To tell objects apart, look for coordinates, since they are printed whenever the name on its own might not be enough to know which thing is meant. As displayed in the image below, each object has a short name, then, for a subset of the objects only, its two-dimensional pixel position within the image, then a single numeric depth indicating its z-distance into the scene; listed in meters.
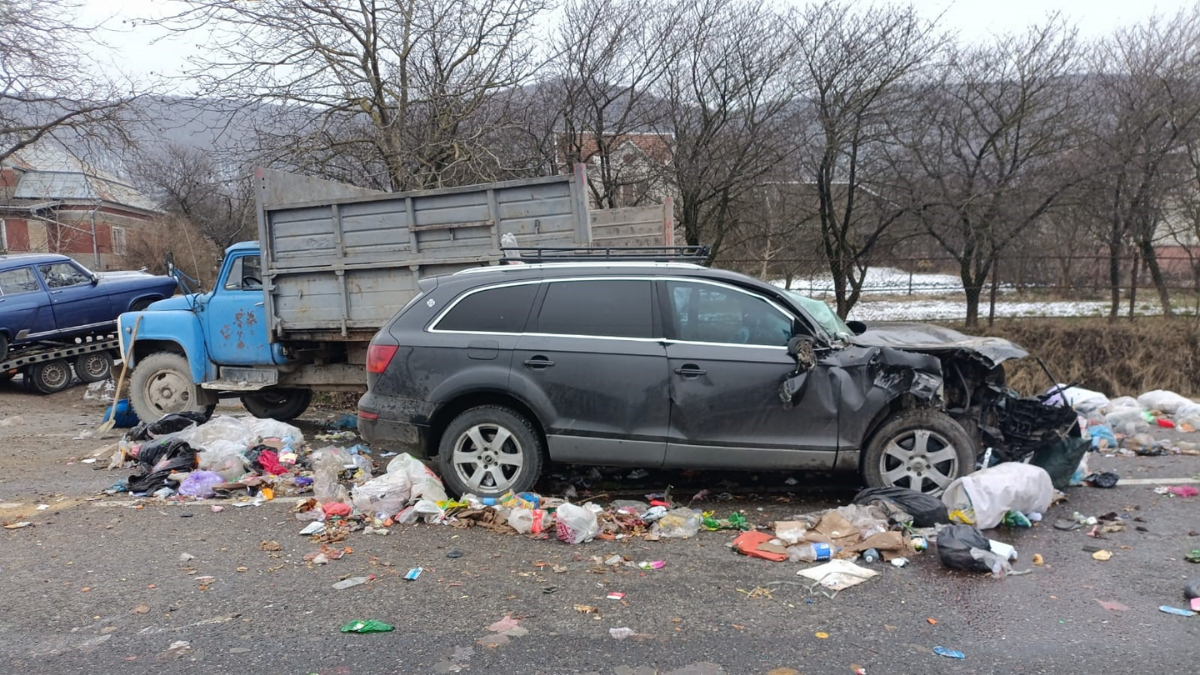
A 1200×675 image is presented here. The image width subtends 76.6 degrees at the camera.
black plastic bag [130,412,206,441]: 7.98
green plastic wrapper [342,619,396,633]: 3.68
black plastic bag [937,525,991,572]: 4.34
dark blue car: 13.04
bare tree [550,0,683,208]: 15.55
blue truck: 7.54
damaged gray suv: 5.34
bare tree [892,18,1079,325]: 17.44
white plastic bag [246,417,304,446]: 7.53
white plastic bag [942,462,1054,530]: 5.03
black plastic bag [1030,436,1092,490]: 5.83
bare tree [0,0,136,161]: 16.52
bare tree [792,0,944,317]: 16.44
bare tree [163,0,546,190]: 13.09
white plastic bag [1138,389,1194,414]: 9.09
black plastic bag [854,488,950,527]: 4.93
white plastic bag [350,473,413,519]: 5.41
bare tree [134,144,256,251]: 28.53
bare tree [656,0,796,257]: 16.17
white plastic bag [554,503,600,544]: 4.90
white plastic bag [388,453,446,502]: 5.55
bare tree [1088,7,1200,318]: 17.22
